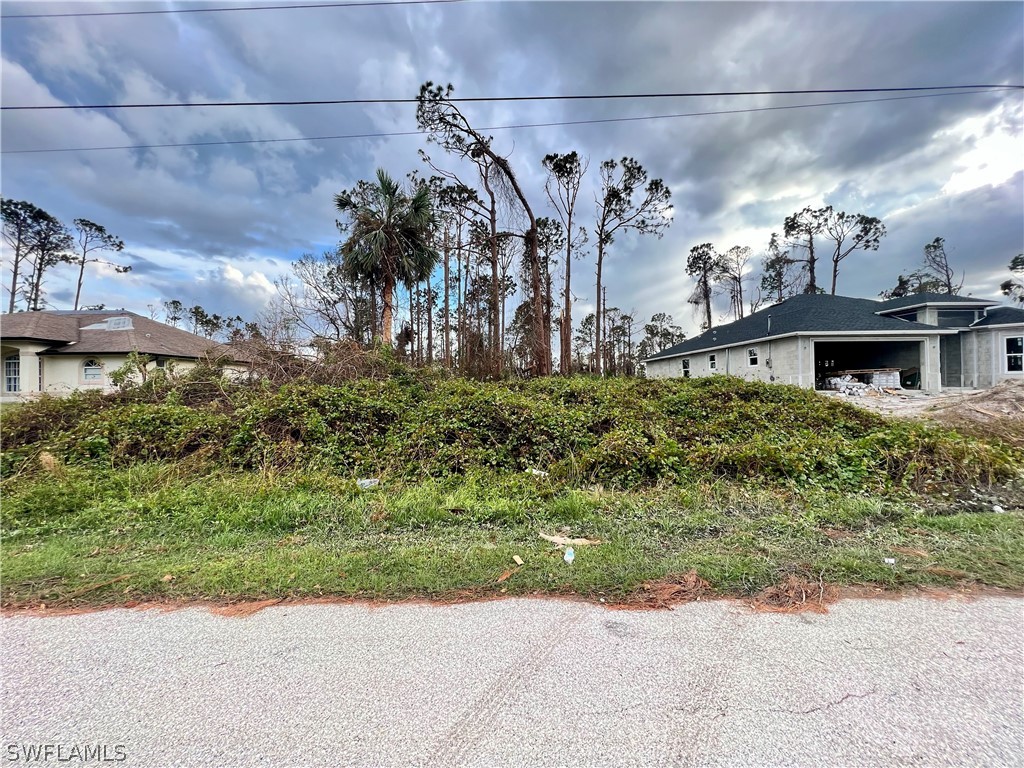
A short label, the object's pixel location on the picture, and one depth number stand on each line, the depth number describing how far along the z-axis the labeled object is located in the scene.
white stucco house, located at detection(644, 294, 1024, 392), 16.84
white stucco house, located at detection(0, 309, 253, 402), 17.30
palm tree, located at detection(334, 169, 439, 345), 14.65
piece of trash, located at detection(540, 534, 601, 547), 3.19
